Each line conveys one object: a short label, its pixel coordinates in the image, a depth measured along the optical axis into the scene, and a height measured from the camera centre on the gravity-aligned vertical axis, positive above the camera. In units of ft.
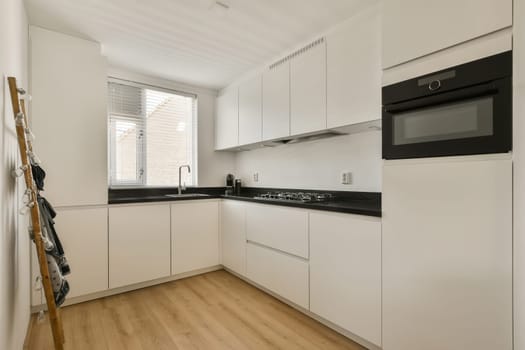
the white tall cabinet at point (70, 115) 7.17 +1.67
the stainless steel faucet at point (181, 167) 10.75 +0.25
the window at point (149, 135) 9.81 +1.58
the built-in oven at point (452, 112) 3.67 +0.98
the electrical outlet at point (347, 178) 7.64 -0.12
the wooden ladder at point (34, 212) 4.18 -0.62
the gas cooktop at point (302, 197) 7.56 -0.71
